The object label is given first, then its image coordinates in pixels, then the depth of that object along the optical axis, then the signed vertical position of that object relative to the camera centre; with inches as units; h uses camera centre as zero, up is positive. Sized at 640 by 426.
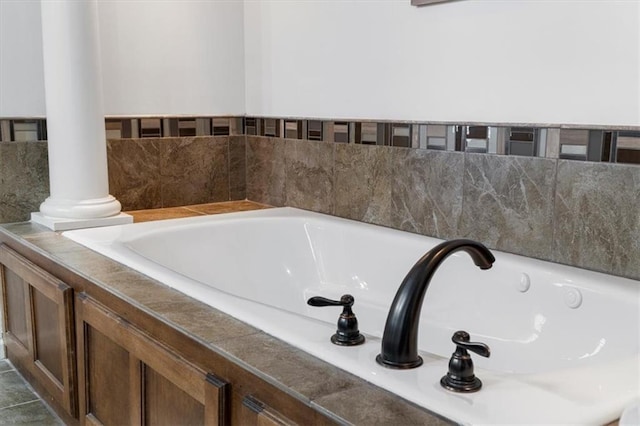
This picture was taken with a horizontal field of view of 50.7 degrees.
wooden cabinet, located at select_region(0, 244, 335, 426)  54.1 -24.1
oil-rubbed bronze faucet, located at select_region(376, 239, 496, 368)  50.6 -14.2
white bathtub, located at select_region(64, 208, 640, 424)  45.9 -18.9
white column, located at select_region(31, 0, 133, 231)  105.8 +1.2
